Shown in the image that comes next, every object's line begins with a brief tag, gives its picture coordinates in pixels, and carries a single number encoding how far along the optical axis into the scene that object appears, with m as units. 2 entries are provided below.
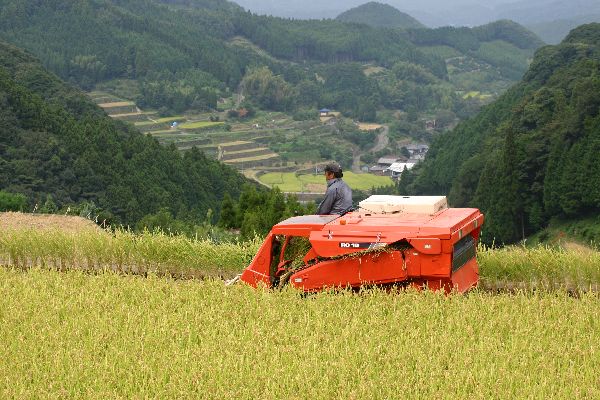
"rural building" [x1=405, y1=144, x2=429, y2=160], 158.88
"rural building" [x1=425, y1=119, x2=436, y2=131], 185.50
